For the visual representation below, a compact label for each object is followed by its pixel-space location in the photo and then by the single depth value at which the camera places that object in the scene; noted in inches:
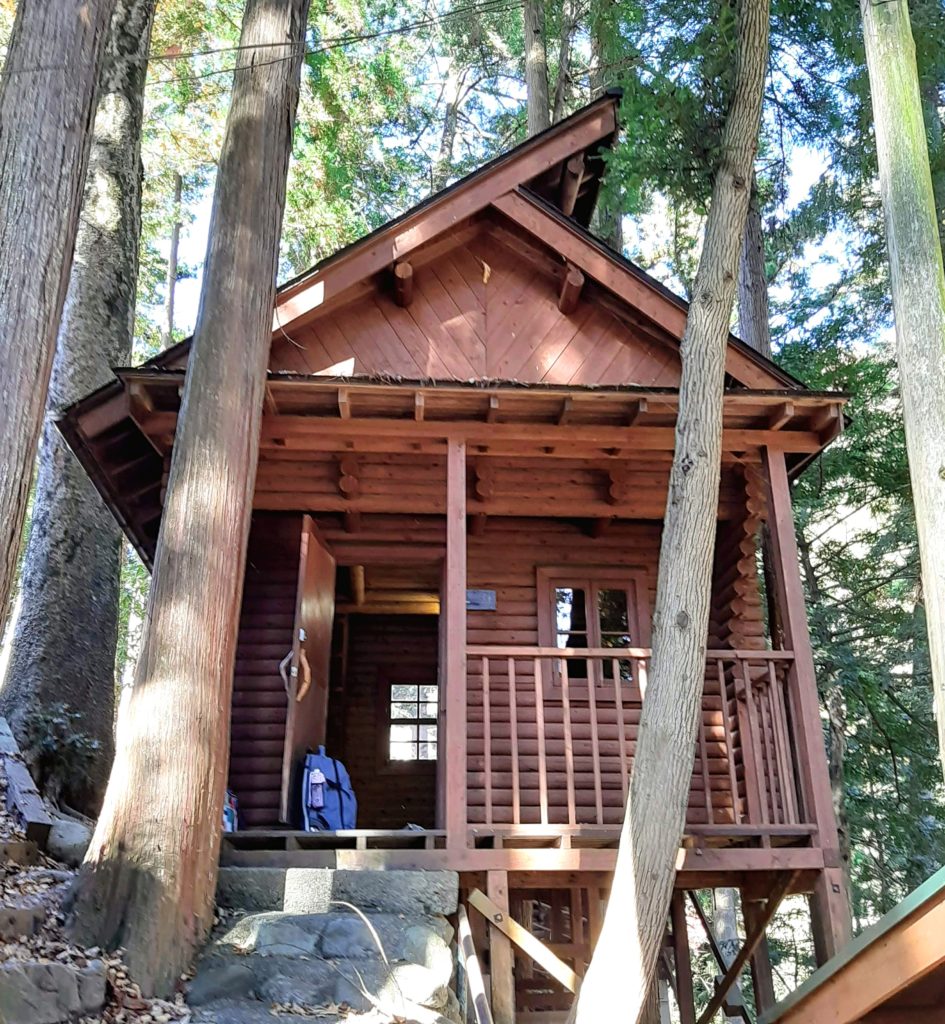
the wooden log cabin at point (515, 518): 269.1
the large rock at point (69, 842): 257.6
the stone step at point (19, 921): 184.4
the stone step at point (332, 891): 232.4
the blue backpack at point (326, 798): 304.2
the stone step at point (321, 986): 192.7
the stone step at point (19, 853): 231.1
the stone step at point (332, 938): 209.5
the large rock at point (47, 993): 159.8
